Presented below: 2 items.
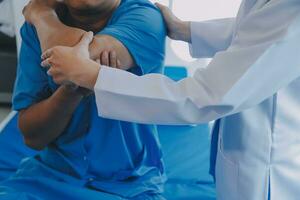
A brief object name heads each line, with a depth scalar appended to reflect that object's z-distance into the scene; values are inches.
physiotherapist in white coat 62.5
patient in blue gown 75.0
